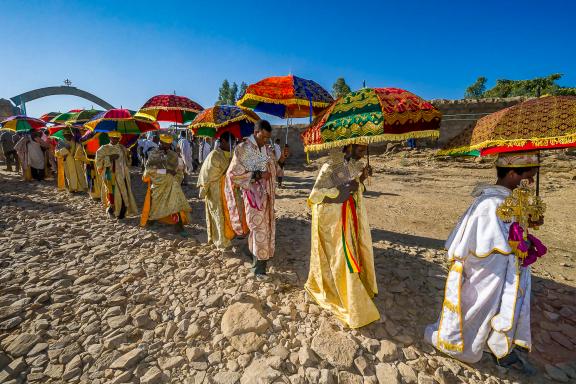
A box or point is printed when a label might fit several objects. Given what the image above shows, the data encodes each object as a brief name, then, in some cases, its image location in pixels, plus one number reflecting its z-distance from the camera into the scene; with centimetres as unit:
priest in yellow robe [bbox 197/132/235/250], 475
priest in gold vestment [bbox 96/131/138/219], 636
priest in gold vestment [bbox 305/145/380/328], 281
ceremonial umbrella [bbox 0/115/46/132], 991
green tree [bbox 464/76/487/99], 4041
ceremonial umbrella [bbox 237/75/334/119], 361
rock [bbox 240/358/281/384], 232
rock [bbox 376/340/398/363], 256
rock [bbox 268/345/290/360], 260
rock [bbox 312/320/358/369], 251
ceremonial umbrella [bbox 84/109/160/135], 658
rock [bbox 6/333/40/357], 263
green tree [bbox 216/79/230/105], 5531
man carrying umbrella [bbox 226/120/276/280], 379
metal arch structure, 2962
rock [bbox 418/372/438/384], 231
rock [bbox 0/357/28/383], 237
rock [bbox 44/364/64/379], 239
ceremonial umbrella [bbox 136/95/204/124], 650
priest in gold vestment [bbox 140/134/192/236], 558
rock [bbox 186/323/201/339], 285
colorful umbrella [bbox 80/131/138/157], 758
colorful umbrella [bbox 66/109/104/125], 968
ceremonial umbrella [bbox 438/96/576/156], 187
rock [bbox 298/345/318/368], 250
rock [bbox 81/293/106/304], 342
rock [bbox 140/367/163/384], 232
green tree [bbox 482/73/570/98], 2869
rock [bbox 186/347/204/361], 257
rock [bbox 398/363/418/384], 235
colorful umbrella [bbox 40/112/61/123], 1443
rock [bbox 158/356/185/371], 247
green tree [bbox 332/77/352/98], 3747
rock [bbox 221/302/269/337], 290
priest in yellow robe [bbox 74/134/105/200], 821
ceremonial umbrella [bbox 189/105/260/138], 502
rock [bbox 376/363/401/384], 234
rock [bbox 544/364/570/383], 242
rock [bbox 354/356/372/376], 242
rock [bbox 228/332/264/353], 269
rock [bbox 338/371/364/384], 233
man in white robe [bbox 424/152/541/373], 216
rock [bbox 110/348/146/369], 246
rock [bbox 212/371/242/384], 234
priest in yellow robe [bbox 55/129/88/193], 899
